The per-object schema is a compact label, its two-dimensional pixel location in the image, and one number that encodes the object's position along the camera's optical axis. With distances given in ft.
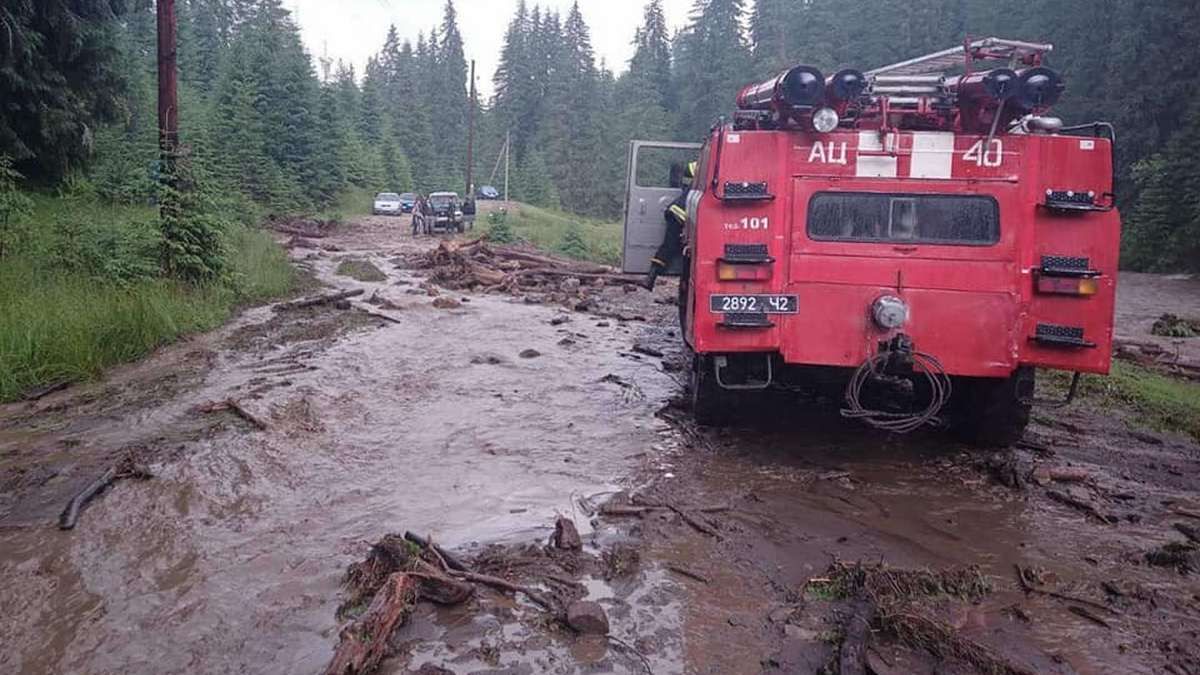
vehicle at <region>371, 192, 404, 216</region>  164.35
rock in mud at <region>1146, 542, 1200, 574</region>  15.06
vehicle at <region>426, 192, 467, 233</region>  116.67
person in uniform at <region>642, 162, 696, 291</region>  29.35
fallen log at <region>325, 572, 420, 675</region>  10.86
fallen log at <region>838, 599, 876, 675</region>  11.32
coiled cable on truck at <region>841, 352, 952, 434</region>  19.81
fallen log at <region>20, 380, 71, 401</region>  25.14
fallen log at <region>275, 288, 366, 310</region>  46.44
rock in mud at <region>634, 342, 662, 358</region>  37.88
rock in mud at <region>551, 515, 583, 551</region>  15.31
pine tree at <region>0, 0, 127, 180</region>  48.91
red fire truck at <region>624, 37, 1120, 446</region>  19.48
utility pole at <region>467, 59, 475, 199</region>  148.42
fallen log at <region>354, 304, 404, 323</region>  44.58
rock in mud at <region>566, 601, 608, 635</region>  12.39
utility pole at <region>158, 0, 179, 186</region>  41.09
